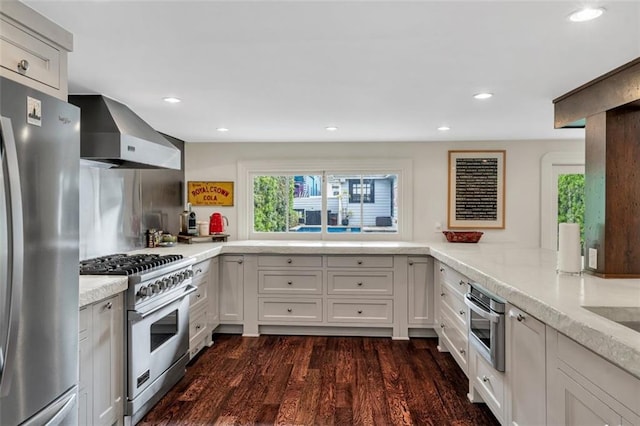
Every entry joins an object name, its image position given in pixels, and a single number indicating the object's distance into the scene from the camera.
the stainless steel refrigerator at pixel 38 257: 1.19
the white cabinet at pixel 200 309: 3.30
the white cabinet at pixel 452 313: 2.83
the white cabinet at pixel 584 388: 1.18
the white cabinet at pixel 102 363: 1.94
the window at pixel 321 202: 4.59
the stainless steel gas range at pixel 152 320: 2.31
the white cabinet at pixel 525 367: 1.72
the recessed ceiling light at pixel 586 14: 1.45
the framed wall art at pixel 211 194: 4.68
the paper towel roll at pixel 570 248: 2.23
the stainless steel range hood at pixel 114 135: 2.37
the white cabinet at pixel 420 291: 3.89
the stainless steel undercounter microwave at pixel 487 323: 2.10
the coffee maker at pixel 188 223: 4.38
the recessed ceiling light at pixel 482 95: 2.56
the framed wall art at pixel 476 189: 4.45
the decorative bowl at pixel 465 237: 4.28
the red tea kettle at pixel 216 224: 4.51
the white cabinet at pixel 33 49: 1.33
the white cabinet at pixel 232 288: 4.02
